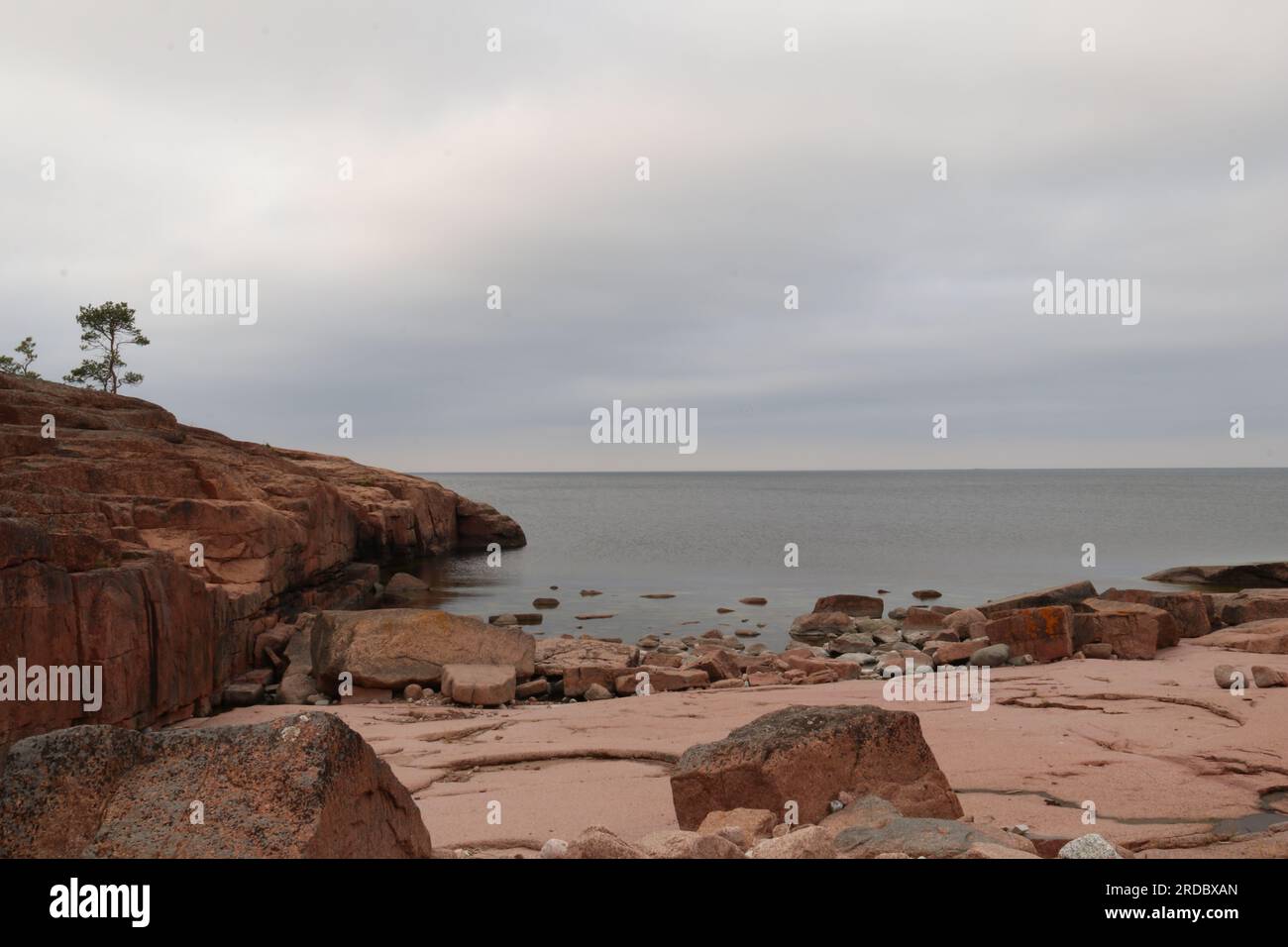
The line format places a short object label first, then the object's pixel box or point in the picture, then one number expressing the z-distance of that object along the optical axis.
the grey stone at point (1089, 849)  4.66
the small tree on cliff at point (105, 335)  40.88
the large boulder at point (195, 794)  3.80
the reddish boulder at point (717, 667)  15.84
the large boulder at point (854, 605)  25.66
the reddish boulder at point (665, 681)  15.00
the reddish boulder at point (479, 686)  13.93
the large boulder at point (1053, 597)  19.28
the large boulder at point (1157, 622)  15.76
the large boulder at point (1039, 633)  15.55
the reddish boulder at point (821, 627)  23.20
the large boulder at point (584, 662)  15.15
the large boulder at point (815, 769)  6.25
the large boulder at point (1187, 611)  17.69
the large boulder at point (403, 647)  14.41
